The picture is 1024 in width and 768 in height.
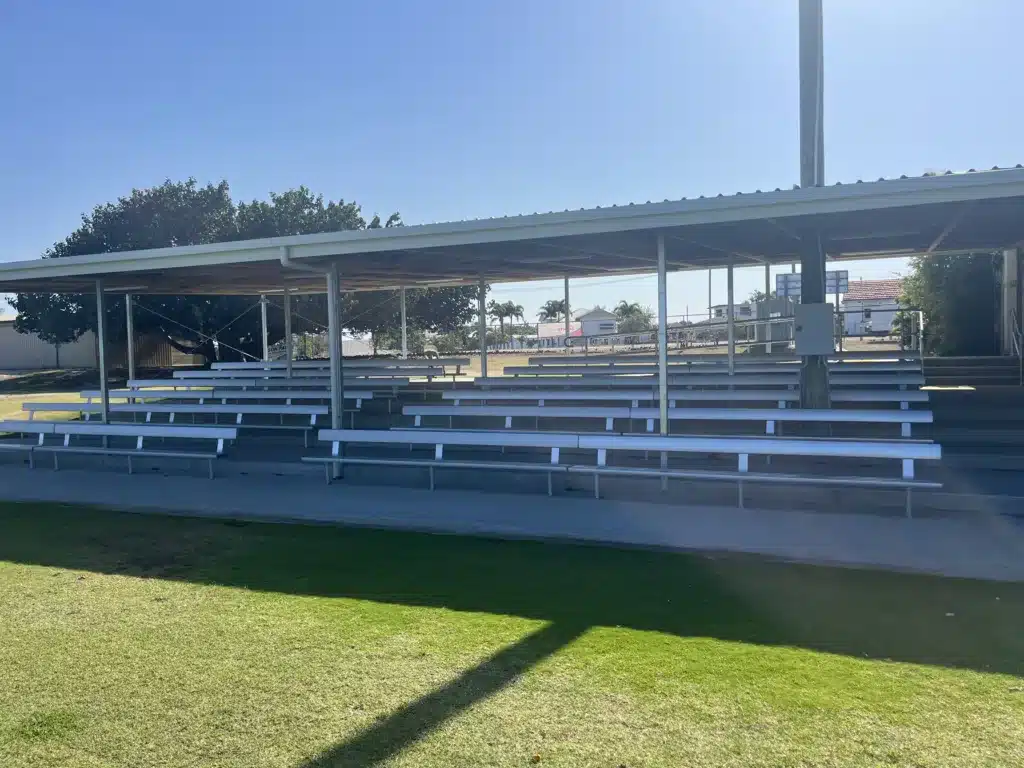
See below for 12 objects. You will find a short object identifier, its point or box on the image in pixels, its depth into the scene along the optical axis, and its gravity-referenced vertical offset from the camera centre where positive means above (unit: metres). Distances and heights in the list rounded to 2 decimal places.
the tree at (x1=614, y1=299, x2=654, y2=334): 53.91 +3.00
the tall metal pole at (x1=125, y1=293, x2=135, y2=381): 14.86 +0.56
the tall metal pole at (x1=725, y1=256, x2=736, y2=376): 12.27 +0.66
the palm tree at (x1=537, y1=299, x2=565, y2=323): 84.88 +4.30
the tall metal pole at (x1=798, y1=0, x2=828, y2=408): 9.06 +2.19
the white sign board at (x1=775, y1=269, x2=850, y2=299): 18.95 +1.58
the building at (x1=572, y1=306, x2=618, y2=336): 48.06 +1.62
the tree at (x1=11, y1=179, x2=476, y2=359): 26.62 +3.91
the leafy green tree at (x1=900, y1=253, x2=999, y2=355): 17.59 +0.89
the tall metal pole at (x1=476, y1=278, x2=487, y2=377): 13.85 +0.54
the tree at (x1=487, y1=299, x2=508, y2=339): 73.61 +3.92
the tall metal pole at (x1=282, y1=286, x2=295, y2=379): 15.84 +0.40
